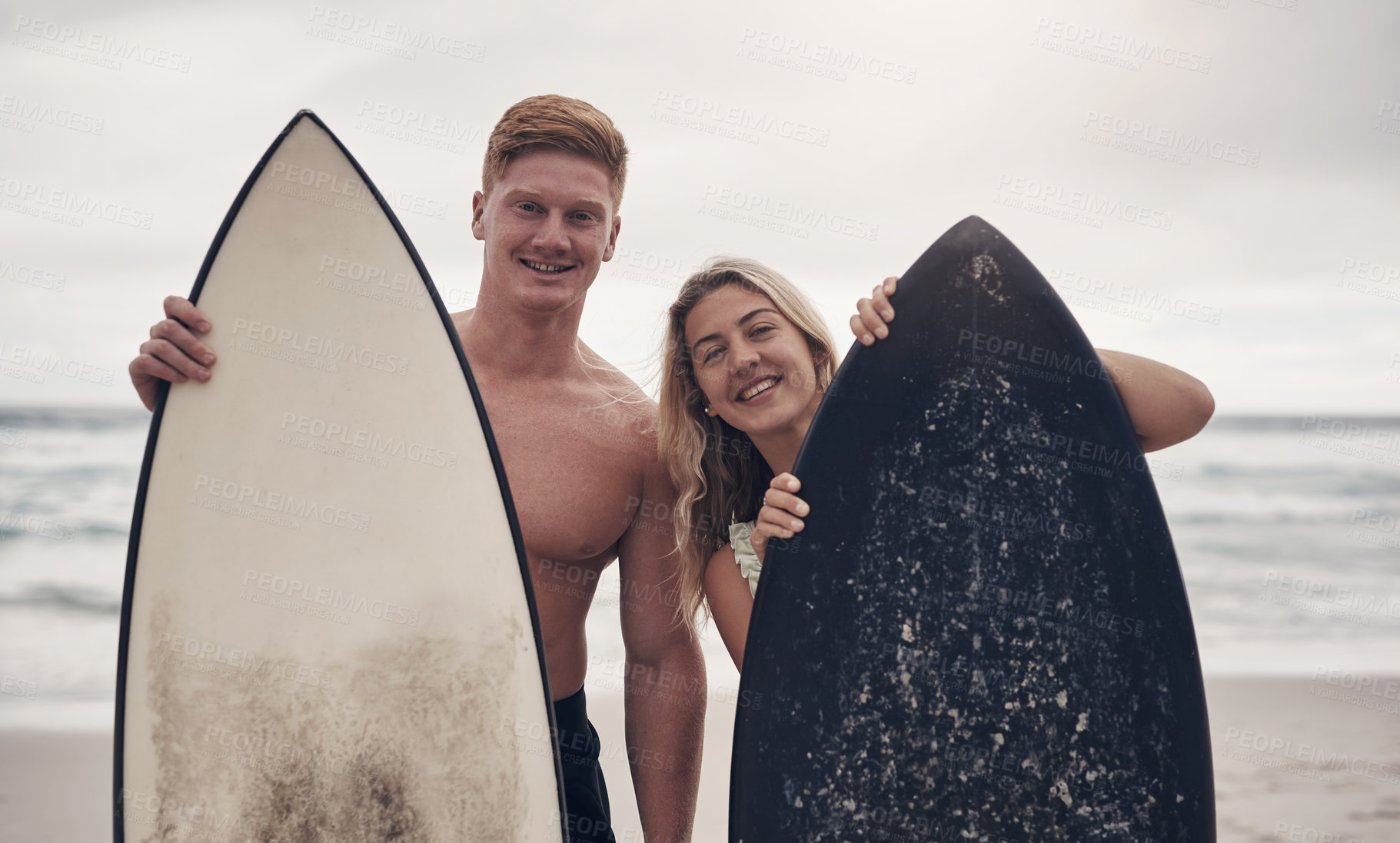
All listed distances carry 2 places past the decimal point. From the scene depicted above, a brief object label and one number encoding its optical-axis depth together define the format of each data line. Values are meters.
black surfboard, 1.49
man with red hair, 2.07
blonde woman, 1.90
